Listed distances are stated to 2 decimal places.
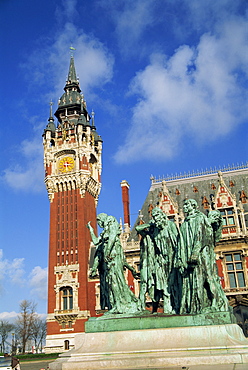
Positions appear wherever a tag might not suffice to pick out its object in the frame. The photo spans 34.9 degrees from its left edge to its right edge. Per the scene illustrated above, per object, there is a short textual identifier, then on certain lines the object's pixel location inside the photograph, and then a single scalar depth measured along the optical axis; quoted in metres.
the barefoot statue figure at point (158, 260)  10.75
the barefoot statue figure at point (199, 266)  9.70
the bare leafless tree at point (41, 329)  85.41
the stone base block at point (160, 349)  7.80
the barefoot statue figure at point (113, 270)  10.65
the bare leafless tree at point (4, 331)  75.94
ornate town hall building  34.38
